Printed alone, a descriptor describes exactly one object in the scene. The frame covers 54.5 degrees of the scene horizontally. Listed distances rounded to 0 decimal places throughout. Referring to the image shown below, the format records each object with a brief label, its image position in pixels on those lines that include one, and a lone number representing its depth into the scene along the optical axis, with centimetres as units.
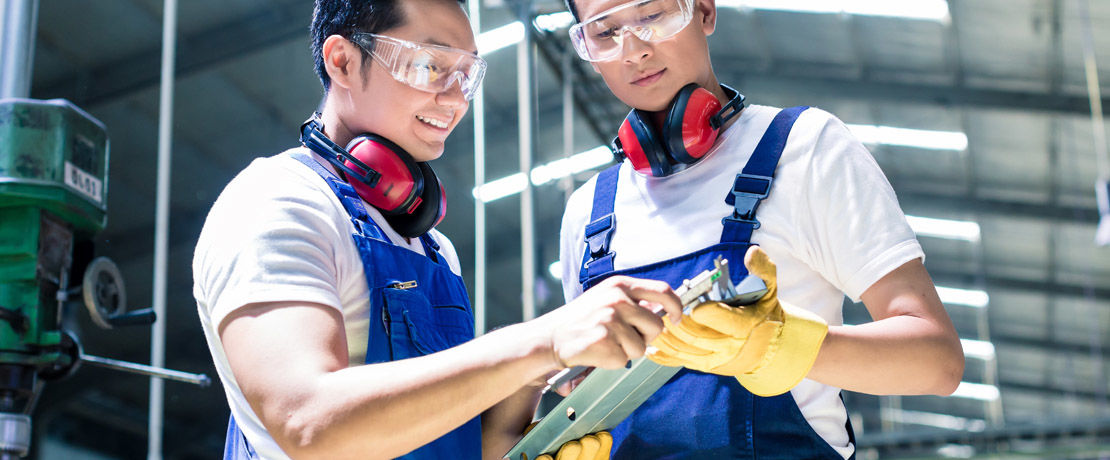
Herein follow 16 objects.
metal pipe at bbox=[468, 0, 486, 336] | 588
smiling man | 143
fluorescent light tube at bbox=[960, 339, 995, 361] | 1930
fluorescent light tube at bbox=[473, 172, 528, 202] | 1147
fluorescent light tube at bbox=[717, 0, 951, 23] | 1058
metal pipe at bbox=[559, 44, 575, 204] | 861
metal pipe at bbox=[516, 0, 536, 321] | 672
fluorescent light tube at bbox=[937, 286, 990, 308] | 1755
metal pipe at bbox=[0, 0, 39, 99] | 291
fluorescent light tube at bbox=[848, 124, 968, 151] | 1334
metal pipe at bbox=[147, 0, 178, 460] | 358
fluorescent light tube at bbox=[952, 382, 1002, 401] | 2100
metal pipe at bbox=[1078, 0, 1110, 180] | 1012
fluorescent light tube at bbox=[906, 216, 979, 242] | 1566
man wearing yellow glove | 163
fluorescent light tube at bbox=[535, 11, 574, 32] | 897
